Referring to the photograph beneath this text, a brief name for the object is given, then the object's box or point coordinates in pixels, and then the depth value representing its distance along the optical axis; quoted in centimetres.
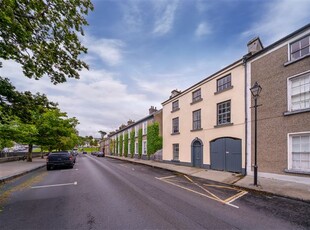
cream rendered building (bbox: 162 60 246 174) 1425
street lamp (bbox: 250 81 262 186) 1056
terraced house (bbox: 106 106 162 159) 3028
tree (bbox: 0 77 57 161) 653
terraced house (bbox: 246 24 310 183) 1029
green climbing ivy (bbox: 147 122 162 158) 2794
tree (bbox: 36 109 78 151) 2466
